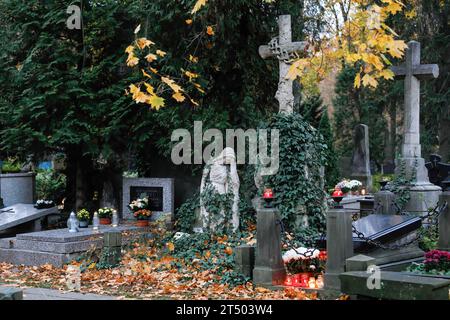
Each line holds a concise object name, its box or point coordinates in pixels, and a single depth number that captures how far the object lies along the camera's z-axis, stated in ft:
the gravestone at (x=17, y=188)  57.06
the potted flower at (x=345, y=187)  54.85
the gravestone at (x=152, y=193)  46.62
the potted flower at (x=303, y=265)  28.48
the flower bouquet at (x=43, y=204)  46.85
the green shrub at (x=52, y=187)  58.08
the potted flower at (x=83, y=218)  42.16
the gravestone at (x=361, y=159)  75.25
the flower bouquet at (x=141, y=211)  45.14
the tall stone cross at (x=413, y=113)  47.42
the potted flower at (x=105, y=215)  45.14
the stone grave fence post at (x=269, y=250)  28.22
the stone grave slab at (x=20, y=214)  43.52
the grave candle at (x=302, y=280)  27.89
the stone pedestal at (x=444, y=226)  32.71
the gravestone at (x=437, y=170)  50.88
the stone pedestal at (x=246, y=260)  29.76
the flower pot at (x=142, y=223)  44.96
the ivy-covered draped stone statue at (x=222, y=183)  39.96
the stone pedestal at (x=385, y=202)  39.45
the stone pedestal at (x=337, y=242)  26.40
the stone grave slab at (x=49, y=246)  37.04
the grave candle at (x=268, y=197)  28.86
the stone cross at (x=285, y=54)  42.80
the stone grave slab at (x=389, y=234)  29.84
